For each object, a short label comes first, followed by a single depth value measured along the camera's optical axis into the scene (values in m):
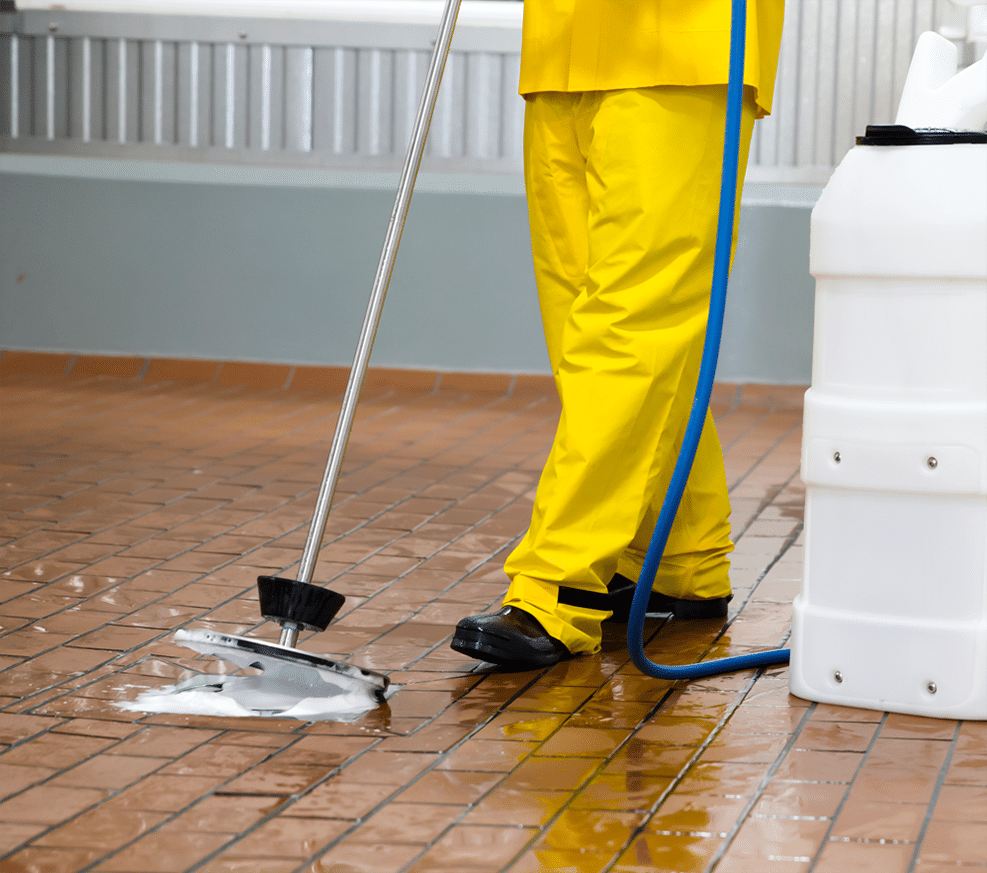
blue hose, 3.77
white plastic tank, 3.58
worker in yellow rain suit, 4.05
